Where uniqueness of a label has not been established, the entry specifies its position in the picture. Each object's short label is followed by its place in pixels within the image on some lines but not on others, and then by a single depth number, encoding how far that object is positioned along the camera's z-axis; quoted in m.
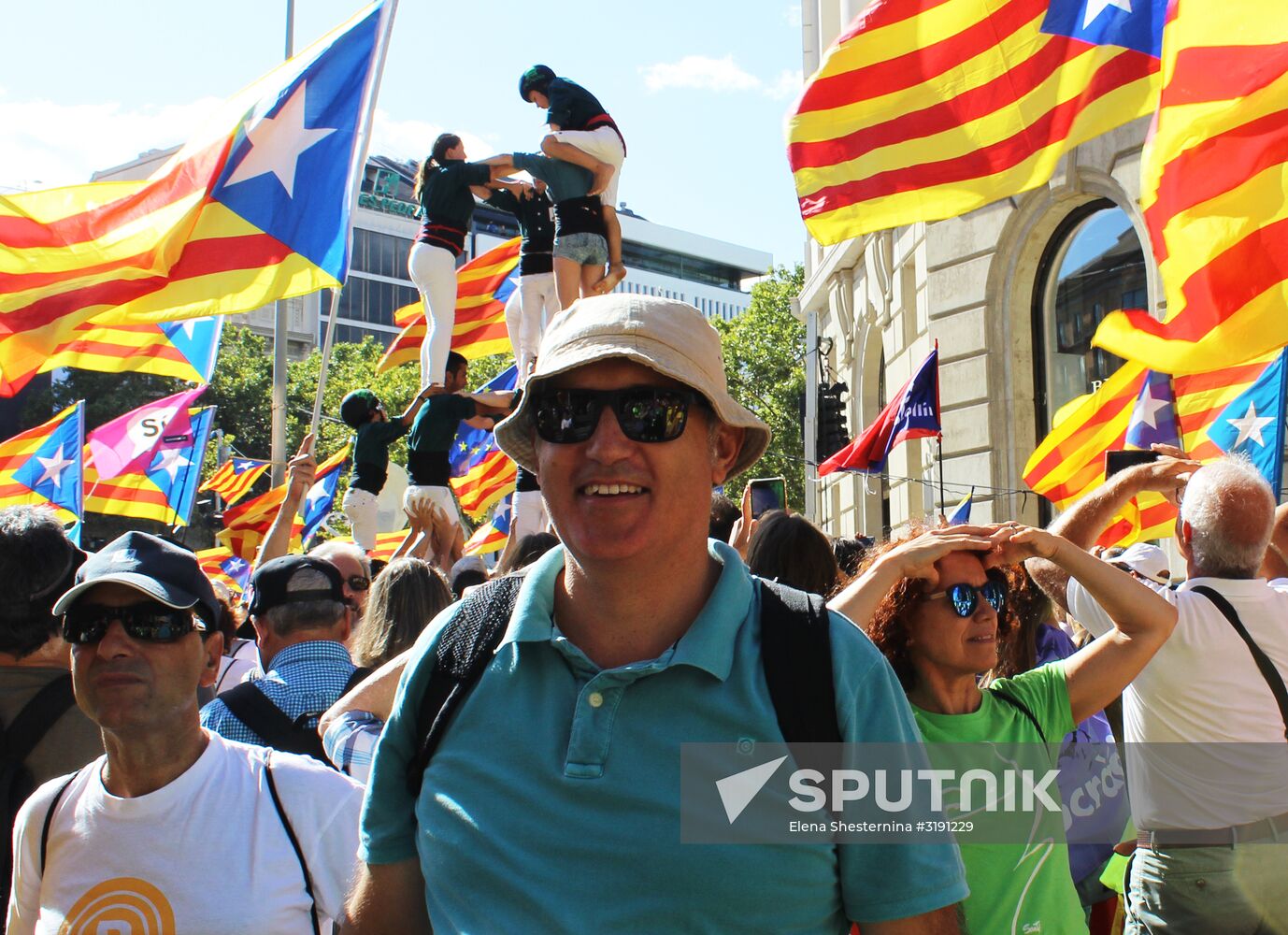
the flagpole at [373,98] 8.01
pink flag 13.91
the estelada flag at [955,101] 5.91
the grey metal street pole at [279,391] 12.51
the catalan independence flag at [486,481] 14.16
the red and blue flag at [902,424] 12.59
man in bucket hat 1.84
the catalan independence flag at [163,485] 14.35
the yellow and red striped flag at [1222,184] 5.05
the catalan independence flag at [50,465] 12.01
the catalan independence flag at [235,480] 23.25
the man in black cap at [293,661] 3.43
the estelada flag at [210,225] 7.32
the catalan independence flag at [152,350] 9.63
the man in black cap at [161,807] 2.56
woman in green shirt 2.83
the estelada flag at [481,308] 12.45
